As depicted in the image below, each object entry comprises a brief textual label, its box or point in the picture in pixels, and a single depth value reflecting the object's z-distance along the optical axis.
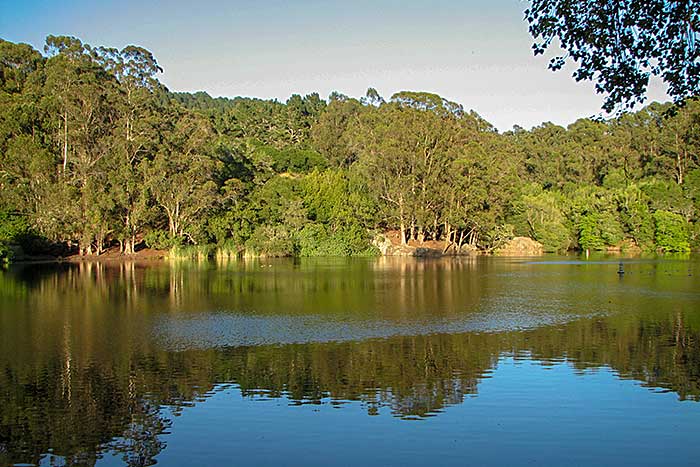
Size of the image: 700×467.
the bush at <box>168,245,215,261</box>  55.31
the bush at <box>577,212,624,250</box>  69.06
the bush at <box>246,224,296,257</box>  57.59
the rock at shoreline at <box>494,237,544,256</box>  67.88
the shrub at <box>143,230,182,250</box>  56.09
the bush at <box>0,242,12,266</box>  46.32
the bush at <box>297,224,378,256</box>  61.12
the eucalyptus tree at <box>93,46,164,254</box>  55.00
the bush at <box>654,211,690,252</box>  66.06
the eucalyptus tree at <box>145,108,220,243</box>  56.03
